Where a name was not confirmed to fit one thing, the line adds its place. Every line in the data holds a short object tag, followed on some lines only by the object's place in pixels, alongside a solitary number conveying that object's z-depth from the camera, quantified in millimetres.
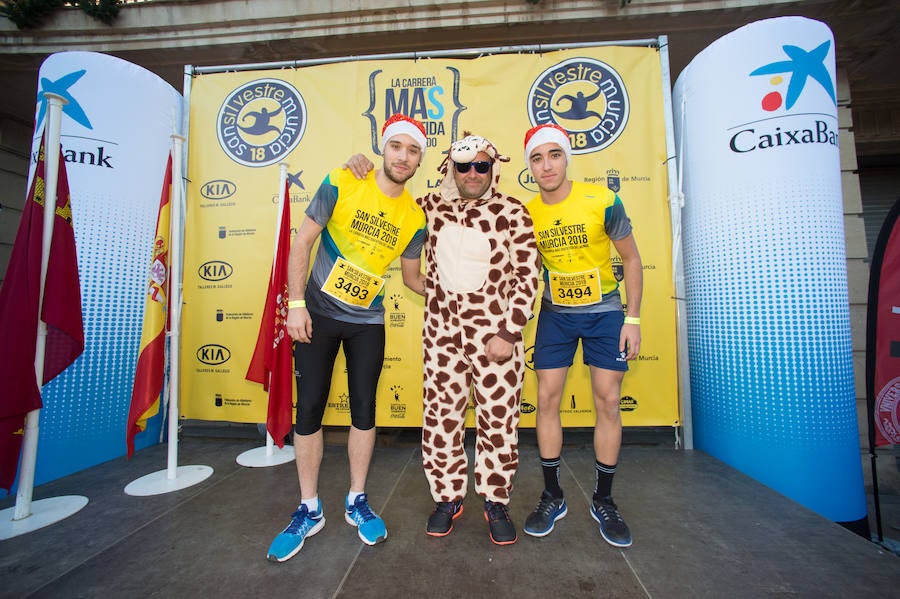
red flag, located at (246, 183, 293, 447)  2367
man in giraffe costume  1746
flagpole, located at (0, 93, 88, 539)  2027
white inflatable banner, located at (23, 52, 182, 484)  2770
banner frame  3053
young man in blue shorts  1907
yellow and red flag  2406
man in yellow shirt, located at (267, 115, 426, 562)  1802
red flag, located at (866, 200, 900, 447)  2572
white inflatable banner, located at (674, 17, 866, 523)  2557
